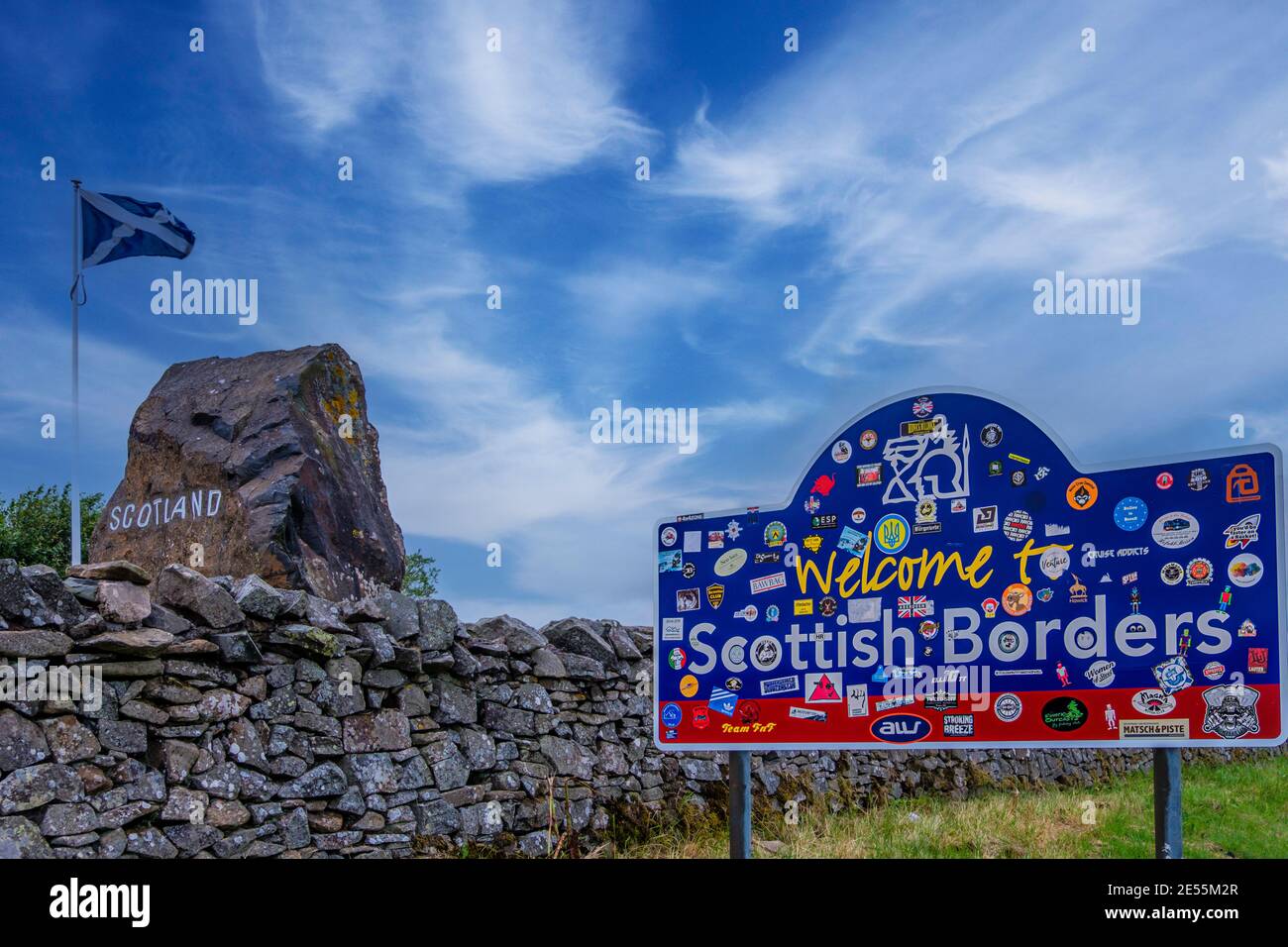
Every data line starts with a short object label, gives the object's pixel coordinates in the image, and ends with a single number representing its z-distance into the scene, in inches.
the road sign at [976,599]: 201.0
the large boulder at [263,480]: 370.0
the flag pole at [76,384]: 424.5
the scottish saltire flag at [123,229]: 470.9
